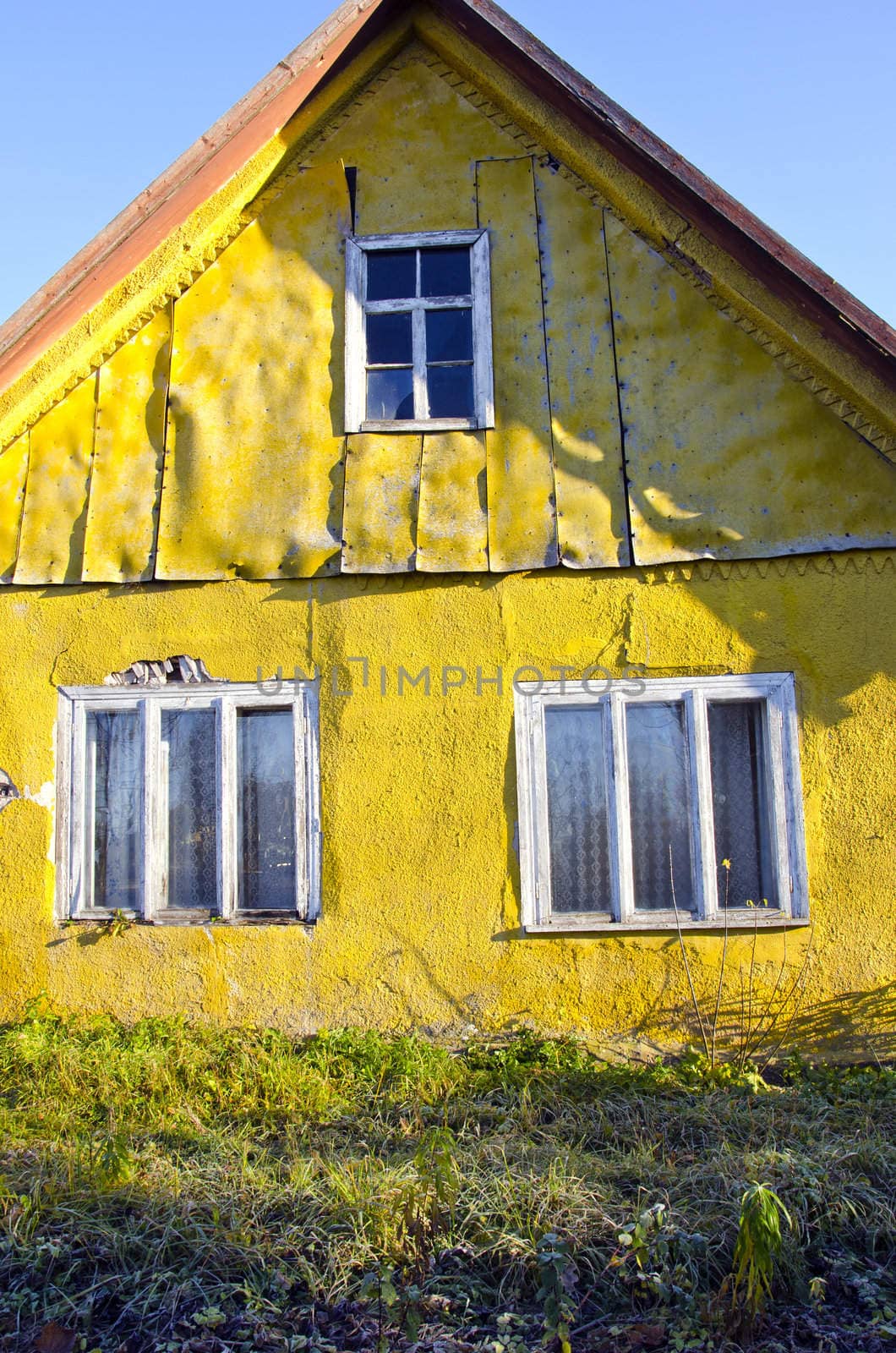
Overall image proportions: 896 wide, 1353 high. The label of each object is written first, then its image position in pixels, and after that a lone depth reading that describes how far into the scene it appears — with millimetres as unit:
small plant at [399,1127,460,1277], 3402
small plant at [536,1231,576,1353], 3002
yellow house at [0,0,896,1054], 5395
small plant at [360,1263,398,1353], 3092
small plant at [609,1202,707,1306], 3193
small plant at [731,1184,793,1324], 3020
